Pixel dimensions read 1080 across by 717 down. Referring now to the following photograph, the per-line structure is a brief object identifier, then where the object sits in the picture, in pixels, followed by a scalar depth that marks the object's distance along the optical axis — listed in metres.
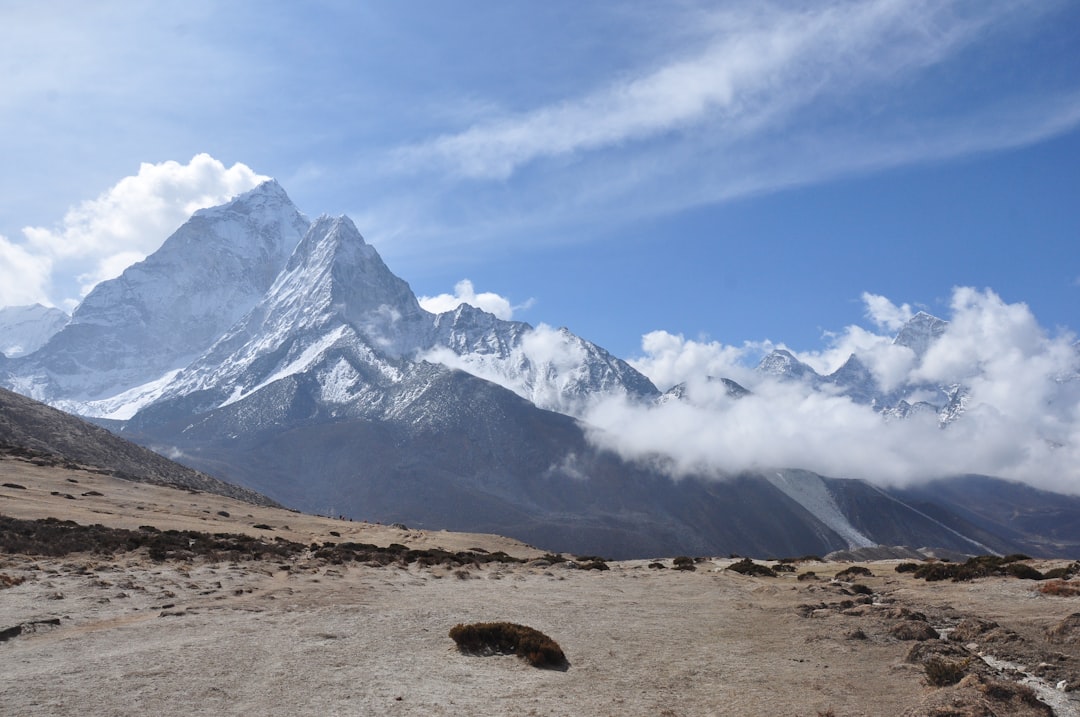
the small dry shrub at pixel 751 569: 49.81
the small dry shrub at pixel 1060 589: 31.33
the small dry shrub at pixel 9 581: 30.02
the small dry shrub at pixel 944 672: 20.23
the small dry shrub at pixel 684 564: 52.78
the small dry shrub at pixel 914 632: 25.50
